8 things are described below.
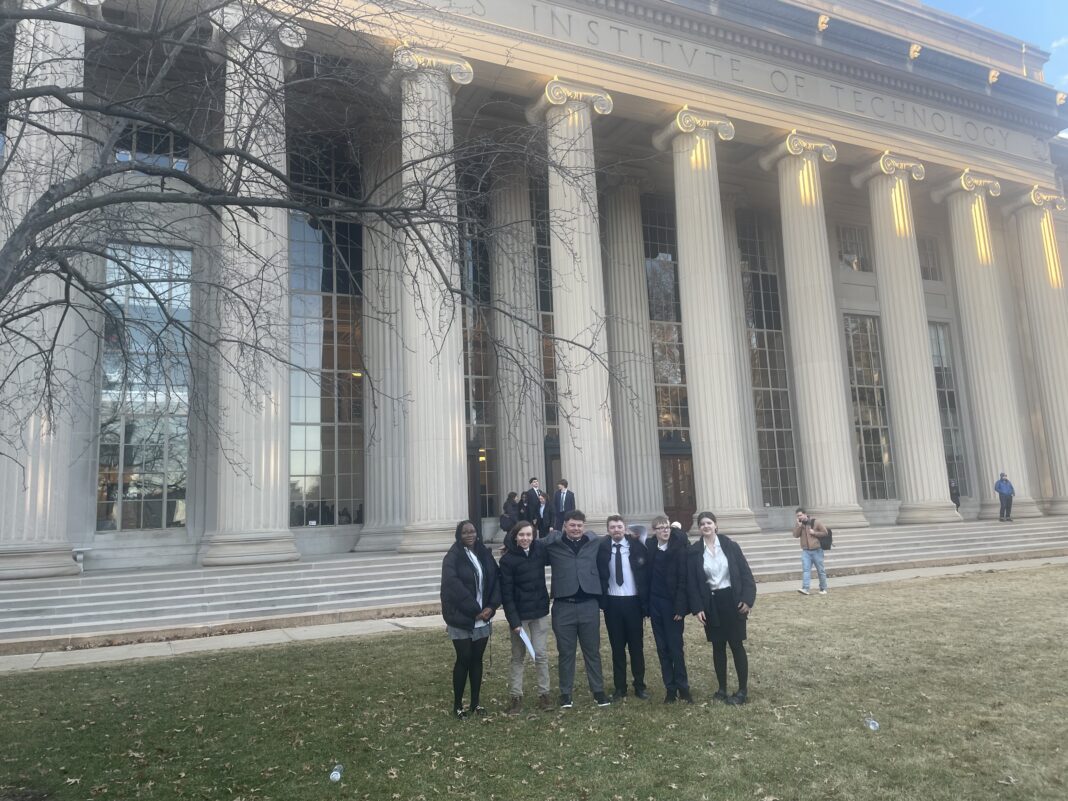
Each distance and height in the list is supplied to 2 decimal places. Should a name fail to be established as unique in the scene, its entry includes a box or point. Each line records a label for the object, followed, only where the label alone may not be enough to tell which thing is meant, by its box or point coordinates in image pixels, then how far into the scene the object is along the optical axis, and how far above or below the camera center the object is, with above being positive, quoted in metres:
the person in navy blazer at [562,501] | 16.25 +0.02
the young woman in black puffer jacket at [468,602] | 6.83 -0.84
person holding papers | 7.11 -0.87
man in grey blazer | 7.26 -0.96
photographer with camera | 14.48 -1.00
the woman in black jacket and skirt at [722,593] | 7.12 -0.89
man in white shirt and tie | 7.46 -0.87
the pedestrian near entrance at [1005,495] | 24.42 -0.47
